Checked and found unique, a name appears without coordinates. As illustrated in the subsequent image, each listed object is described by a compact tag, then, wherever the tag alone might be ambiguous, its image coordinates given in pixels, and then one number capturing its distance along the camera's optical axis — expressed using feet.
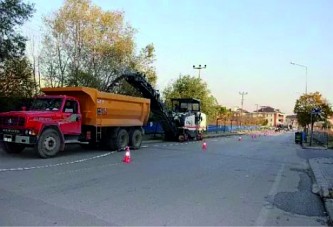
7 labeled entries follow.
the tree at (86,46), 96.99
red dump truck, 50.60
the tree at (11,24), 68.13
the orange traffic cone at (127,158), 49.98
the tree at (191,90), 178.91
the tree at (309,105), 208.13
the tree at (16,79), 73.05
